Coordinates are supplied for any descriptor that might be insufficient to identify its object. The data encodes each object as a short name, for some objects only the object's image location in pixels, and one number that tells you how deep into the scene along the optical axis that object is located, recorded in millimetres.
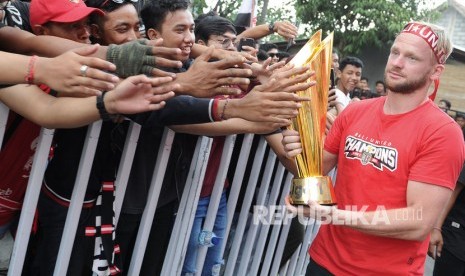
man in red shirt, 1968
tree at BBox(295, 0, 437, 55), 14984
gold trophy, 1965
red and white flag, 5711
